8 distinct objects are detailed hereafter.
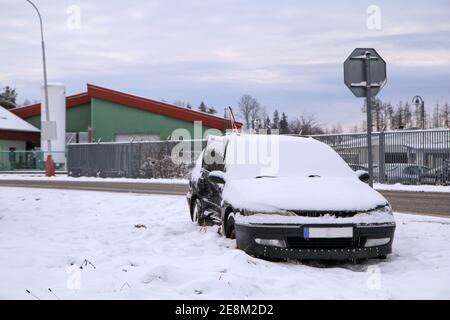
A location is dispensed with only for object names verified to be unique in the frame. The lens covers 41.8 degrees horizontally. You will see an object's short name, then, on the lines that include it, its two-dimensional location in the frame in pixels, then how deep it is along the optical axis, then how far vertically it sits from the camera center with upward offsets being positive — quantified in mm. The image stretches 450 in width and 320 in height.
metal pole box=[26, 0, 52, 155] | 30547 +4921
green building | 41031 +2427
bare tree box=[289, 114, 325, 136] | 57031 +2247
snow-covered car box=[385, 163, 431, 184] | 20359 -925
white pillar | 42500 +3182
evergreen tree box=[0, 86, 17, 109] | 86625 +9157
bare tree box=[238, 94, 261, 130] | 100562 +7615
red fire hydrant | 30297 -635
